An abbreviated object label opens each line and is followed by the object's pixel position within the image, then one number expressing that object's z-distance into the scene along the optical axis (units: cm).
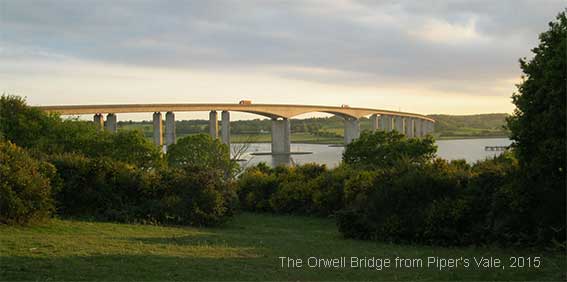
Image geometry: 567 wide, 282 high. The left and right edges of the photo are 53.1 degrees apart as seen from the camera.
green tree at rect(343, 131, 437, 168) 3506
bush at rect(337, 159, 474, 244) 1327
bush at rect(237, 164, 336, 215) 2260
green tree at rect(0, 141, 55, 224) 1365
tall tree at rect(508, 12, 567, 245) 1012
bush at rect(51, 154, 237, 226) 1839
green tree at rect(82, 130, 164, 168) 3129
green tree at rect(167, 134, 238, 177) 3647
